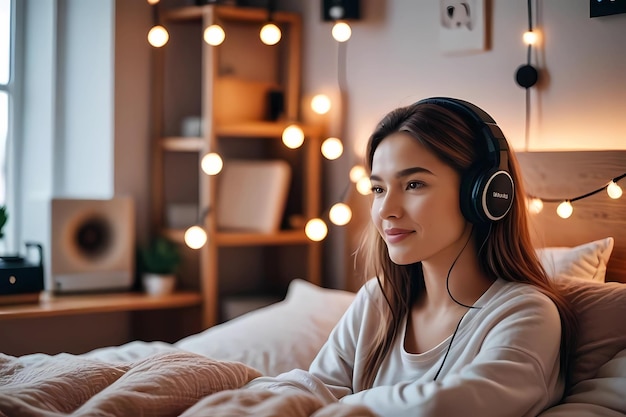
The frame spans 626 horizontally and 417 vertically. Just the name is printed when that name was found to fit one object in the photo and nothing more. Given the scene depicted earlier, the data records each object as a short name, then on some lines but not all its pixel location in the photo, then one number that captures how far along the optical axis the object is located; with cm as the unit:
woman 132
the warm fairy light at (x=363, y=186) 247
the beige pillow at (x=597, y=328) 144
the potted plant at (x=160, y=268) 267
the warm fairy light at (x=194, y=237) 239
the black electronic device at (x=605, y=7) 175
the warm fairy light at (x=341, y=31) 247
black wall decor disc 196
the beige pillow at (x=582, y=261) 169
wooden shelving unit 264
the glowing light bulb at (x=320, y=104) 260
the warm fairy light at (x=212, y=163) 241
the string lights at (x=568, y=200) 175
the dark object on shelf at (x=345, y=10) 255
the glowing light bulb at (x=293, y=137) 247
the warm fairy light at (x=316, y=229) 247
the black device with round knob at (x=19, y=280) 240
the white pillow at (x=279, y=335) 202
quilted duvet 113
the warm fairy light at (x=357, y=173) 253
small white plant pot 266
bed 118
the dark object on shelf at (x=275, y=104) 283
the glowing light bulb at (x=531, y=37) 197
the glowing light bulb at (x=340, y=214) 241
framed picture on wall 211
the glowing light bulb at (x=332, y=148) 257
